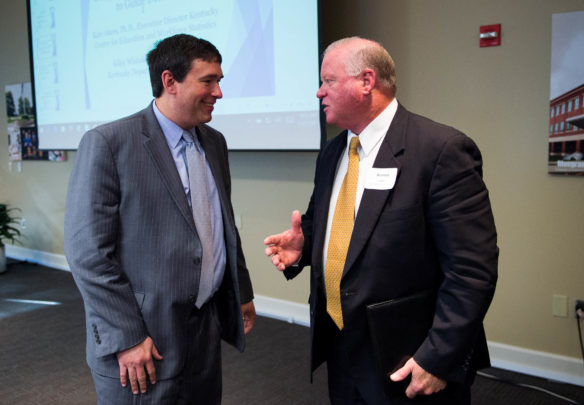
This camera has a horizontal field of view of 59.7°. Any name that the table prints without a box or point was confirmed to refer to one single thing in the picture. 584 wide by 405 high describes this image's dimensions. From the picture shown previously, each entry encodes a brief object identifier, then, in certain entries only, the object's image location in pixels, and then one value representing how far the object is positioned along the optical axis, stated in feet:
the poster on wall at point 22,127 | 17.67
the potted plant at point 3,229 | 17.15
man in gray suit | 4.67
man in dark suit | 4.08
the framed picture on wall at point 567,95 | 8.18
